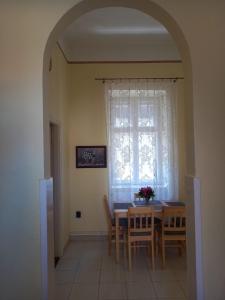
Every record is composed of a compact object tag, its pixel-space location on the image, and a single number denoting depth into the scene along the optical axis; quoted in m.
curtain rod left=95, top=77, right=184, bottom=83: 5.73
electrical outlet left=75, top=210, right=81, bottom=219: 5.71
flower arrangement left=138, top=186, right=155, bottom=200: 5.04
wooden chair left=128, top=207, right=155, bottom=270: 4.15
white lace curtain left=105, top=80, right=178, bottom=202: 5.61
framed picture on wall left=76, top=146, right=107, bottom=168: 5.73
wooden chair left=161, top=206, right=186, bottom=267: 4.21
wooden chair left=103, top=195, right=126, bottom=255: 4.68
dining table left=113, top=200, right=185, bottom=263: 4.34
